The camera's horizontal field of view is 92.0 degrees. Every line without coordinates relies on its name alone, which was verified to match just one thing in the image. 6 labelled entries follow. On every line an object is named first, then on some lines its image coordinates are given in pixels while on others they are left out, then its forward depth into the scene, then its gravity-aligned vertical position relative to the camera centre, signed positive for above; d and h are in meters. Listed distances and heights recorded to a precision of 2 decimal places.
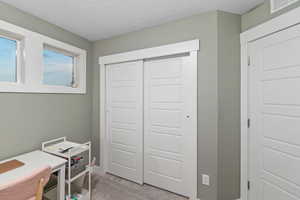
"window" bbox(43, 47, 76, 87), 2.06 +0.48
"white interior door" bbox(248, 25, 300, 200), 1.35 -0.18
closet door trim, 1.82 +0.50
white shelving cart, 1.63 -0.67
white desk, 1.21 -0.64
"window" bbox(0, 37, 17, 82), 1.65 +0.46
